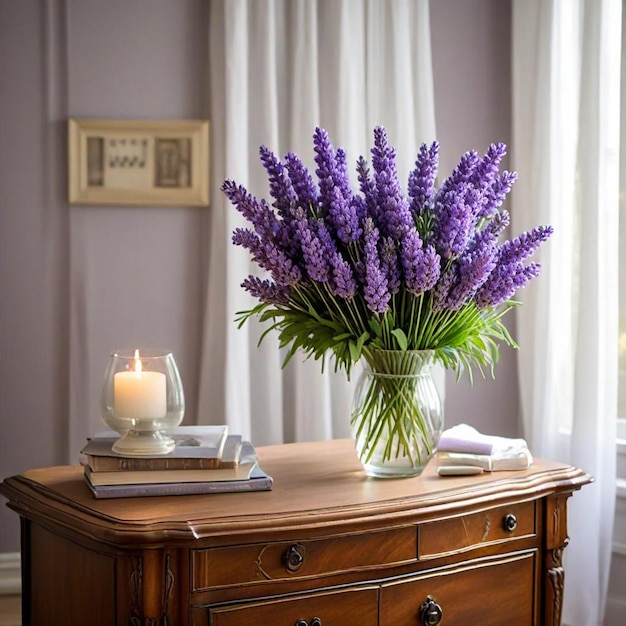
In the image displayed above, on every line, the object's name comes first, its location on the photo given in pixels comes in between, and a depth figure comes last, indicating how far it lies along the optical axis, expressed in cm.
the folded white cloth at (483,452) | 210
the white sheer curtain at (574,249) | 287
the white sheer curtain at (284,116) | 304
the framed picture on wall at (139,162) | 304
